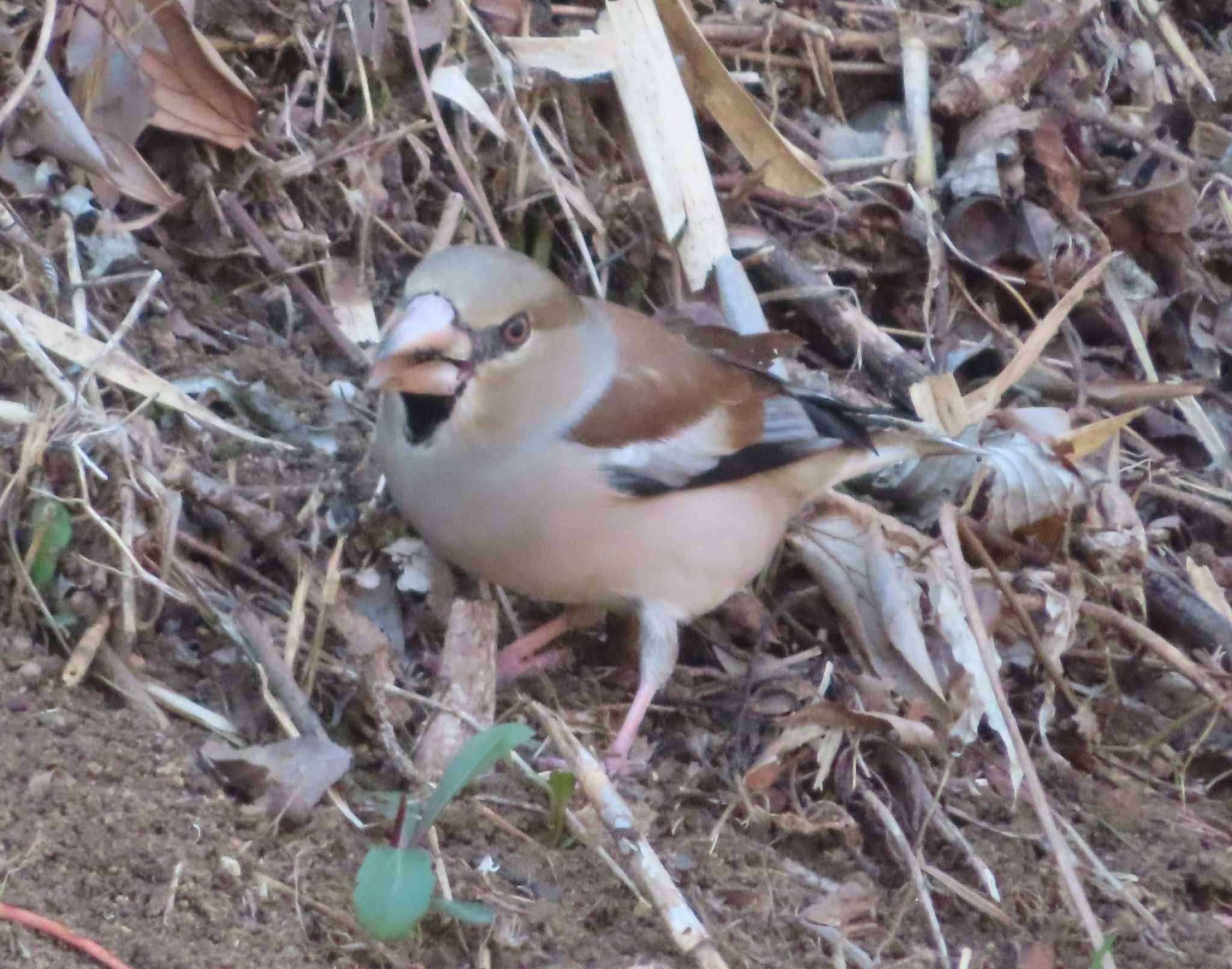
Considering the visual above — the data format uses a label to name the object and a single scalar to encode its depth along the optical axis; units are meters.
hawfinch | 5.99
